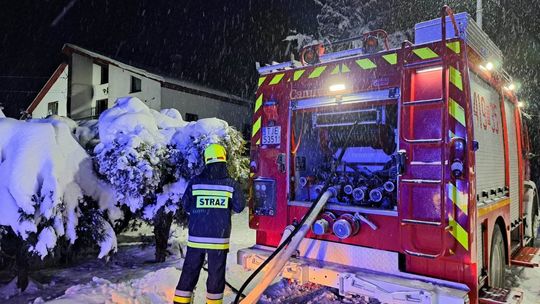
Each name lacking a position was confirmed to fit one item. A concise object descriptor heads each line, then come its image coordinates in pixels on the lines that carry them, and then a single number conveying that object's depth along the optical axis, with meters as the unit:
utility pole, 11.36
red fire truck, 3.20
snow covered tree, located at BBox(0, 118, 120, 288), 4.35
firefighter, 3.88
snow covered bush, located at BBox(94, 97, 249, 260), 5.31
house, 20.20
